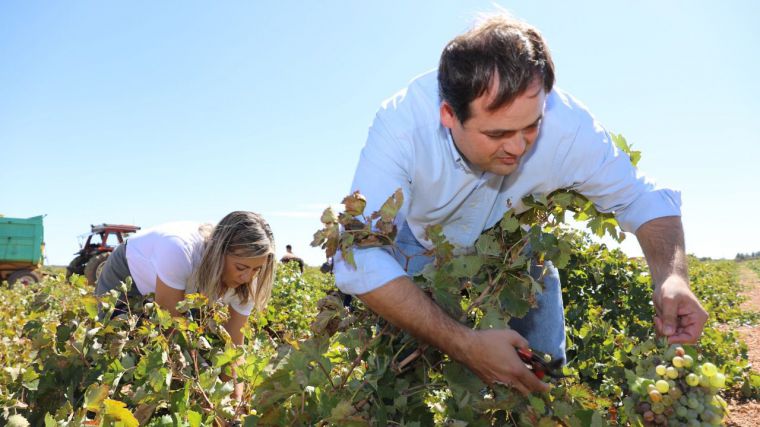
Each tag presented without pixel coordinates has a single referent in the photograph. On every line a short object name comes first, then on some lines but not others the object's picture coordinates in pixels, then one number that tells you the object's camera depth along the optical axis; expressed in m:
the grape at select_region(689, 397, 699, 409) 1.24
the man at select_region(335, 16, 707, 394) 1.76
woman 3.17
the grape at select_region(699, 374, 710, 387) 1.25
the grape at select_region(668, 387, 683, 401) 1.27
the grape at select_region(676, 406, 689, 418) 1.25
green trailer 14.68
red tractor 14.80
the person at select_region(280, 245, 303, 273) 12.83
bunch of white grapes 1.25
